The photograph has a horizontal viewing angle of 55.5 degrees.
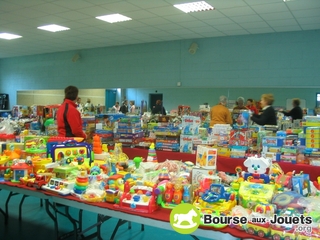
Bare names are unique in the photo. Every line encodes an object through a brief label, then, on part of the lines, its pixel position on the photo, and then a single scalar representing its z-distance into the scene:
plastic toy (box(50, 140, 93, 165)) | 3.04
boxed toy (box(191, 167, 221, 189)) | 2.39
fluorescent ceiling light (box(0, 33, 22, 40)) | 8.60
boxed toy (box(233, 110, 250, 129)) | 4.86
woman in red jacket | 4.21
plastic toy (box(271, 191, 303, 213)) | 1.92
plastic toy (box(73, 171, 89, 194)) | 2.39
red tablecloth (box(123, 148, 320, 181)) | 3.59
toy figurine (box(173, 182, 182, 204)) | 2.16
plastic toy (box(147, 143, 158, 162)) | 3.38
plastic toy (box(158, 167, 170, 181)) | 2.51
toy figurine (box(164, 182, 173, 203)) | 2.19
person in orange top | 5.77
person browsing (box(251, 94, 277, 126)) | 5.15
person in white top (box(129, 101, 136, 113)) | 9.23
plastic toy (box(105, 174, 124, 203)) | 2.27
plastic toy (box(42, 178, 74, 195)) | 2.43
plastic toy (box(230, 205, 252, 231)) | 1.79
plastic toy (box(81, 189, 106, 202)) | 2.28
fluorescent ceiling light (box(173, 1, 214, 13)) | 5.73
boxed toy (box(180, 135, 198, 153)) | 4.36
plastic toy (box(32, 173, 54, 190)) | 2.59
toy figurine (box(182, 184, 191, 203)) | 2.17
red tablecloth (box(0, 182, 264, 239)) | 1.76
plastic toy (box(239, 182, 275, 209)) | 1.98
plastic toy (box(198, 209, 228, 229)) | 1.81
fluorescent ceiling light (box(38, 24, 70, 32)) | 7.56
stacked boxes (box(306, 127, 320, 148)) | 3.66
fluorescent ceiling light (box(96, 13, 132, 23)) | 6.57
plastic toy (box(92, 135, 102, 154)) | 3.55
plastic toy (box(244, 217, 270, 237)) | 1.71
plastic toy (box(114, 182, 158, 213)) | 2.08
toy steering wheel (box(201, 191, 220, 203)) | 2.03
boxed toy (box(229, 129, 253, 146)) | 4.16
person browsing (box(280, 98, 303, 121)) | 6.27
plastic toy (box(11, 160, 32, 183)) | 2.82
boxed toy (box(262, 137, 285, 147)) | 3.85
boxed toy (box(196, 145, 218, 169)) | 2.69
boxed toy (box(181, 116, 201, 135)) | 4.36
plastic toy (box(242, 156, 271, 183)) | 2.44
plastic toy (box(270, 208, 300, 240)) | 1.65
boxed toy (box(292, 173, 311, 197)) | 2.22
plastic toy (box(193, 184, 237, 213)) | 1.99
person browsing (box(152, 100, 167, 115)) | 9.02
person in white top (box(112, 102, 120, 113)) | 8.92
